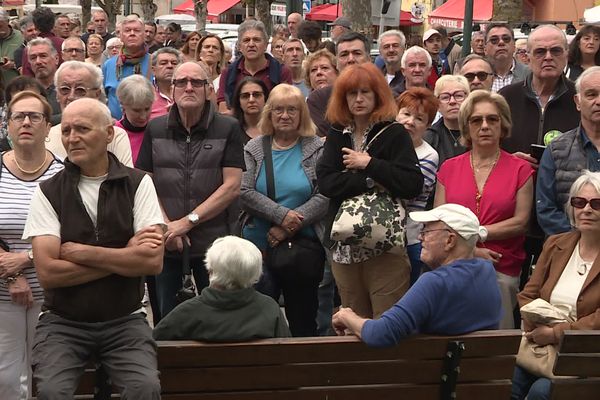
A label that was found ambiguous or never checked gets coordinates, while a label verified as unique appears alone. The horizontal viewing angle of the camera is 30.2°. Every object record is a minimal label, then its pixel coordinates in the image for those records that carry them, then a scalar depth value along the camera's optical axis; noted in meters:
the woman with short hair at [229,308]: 5.05
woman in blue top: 7.34
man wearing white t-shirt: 5.02
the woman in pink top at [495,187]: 6.87
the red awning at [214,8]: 59.97
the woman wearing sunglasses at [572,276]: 5.68
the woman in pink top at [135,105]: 7.62
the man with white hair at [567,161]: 6.76
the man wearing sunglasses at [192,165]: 7.13
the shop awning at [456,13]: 35.12
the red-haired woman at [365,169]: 6.57
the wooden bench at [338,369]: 4.94
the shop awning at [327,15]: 46.34
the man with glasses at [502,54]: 10.48
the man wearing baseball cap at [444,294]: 4.95
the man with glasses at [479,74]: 8.94
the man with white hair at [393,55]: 10.23
